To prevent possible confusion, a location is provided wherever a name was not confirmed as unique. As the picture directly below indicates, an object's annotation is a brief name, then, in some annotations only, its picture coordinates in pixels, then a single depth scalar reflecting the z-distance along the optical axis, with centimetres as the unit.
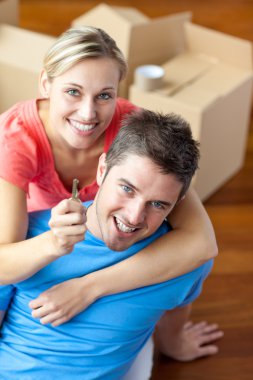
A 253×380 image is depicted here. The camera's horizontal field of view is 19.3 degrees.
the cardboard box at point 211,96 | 249
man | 143
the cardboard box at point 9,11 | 284
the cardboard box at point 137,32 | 265
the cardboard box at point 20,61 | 258
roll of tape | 254
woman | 153
